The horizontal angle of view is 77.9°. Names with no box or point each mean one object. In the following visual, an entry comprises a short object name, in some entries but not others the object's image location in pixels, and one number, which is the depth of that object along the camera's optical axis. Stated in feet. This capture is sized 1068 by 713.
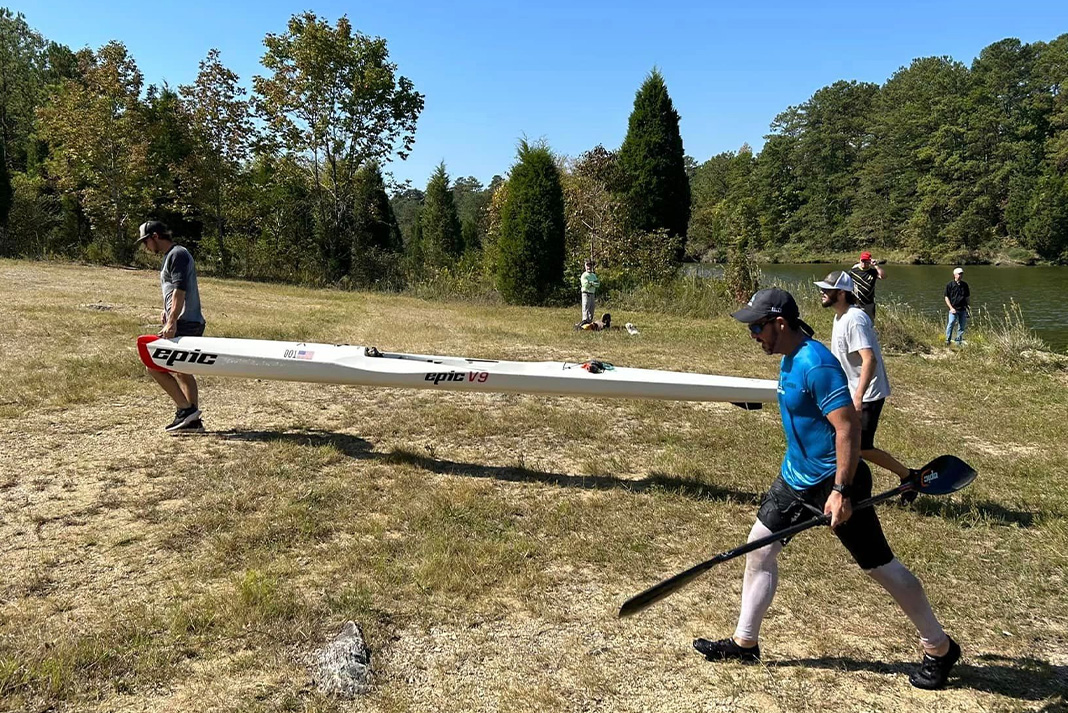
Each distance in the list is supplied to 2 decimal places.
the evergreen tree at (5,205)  87.10
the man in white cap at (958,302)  48.14
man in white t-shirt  14.84
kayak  18.25
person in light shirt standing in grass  49.47
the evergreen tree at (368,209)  83.35
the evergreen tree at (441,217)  126.93
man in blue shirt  9.31
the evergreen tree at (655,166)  77.05
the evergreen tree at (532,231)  67.56
